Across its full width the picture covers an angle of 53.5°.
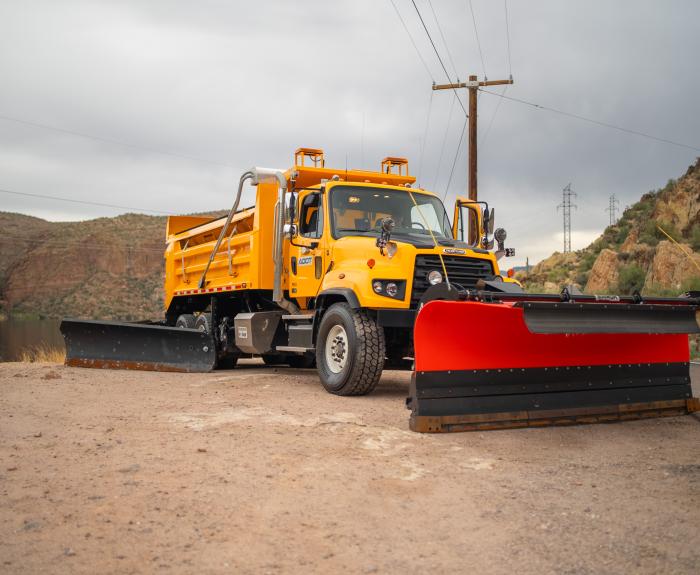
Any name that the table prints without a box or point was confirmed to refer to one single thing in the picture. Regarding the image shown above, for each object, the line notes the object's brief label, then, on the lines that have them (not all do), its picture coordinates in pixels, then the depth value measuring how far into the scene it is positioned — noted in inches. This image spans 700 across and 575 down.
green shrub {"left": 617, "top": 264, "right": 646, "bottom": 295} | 1007.0
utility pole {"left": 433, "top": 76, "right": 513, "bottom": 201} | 780.0
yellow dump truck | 242.5
